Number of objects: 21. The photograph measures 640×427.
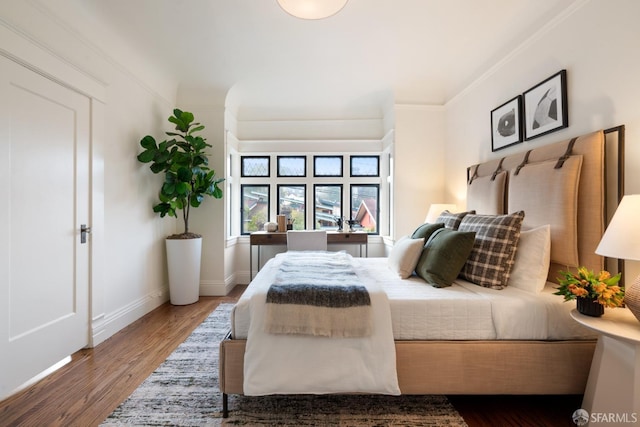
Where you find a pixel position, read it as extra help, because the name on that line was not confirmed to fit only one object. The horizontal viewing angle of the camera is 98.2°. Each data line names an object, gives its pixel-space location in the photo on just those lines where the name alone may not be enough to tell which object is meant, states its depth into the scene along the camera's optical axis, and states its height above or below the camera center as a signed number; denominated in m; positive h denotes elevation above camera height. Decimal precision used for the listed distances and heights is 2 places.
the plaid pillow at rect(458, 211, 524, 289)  1.78 -0.25
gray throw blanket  1.45 -0.50
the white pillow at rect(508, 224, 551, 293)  1.70 -0.29
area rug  1.49 -1.10
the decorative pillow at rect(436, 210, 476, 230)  2.40 -0.04
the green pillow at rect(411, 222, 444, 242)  2.31 -0.14
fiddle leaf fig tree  3.00 +0.53
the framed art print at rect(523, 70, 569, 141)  1.94 +0.81
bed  1.50 -0.69
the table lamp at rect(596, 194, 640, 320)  1.21 -0.11
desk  4.01 -0.33
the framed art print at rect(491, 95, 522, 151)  2.37 +0.82
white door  1.69 -0.03
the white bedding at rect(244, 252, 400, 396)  1.44 -0.77
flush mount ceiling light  1.74 +1.33
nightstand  1.19 -0.70
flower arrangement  1.30 -0.36
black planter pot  1.33 -0.45
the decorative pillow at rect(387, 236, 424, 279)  2.05 -0.32
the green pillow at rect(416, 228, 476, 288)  1.82 -0.29
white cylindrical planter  3.25 -0.61
